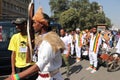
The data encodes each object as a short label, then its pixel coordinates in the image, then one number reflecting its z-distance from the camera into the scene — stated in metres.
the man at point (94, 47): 4.15
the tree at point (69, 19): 17.04
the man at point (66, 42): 3.86
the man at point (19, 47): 1.83
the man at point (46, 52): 1.08
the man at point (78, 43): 5.41
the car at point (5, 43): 3.66
